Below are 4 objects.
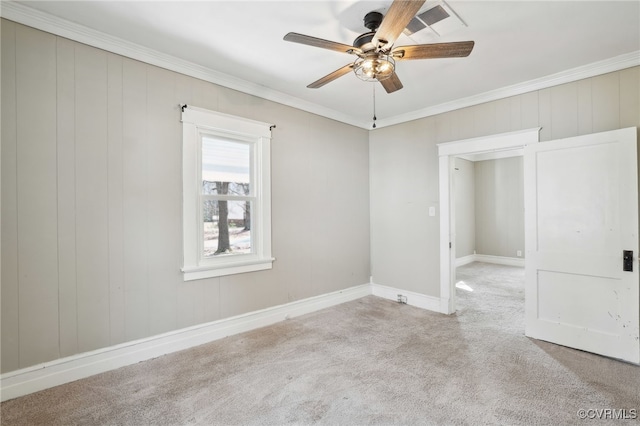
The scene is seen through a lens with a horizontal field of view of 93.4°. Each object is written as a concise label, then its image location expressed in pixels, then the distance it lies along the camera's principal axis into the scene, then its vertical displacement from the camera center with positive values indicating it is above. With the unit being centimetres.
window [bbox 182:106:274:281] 297 +23
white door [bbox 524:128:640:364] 267 -30
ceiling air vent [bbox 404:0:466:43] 202 +141
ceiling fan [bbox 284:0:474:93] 175 +109
